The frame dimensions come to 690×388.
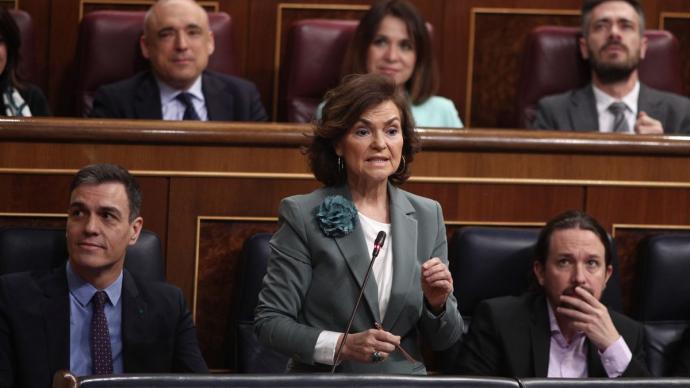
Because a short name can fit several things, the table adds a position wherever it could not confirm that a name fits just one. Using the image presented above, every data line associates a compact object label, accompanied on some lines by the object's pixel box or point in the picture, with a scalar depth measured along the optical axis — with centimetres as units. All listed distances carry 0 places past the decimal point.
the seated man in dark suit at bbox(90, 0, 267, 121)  1223
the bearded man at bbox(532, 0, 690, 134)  1239
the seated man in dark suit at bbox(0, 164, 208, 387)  1125
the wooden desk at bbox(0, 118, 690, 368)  1160
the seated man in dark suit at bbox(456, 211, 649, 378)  1140
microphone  1083
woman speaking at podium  1097
